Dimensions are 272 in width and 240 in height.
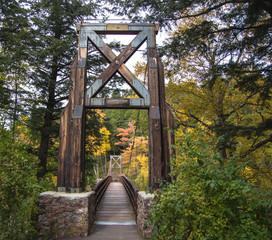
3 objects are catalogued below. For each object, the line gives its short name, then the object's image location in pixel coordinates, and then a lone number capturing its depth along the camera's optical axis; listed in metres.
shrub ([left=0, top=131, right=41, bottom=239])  2.59
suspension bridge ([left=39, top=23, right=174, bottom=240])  3.49
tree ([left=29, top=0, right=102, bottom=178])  6.57
